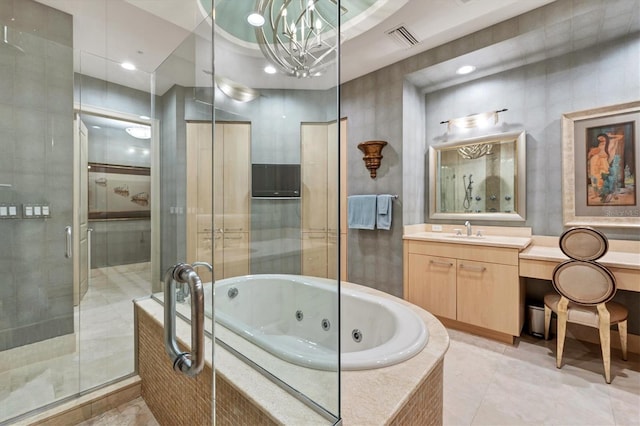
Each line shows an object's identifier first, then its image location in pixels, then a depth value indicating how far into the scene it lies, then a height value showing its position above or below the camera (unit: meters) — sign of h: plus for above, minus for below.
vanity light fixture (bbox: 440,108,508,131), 2.74 +0.95
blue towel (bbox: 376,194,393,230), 2.92 +0.03
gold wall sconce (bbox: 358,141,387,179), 3.01 +0.65
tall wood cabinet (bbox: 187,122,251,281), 1.64 +0.10
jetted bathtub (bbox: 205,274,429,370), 1.05 -0.55
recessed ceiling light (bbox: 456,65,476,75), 2.63 +1.38
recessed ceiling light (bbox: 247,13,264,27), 1.58 +1.12
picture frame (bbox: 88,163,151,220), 2.62 +0.21
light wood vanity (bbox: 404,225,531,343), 2.22 -0.58
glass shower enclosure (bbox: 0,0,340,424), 1.55 +0.23
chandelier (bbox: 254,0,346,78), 1.22 +0.94
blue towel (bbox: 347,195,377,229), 3.02 +0.02
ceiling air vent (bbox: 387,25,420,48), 2.32 +1.53
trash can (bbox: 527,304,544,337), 2.36 -0.93
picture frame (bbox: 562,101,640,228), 2.12 +0.37
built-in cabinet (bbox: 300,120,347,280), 1.30 +0.08
